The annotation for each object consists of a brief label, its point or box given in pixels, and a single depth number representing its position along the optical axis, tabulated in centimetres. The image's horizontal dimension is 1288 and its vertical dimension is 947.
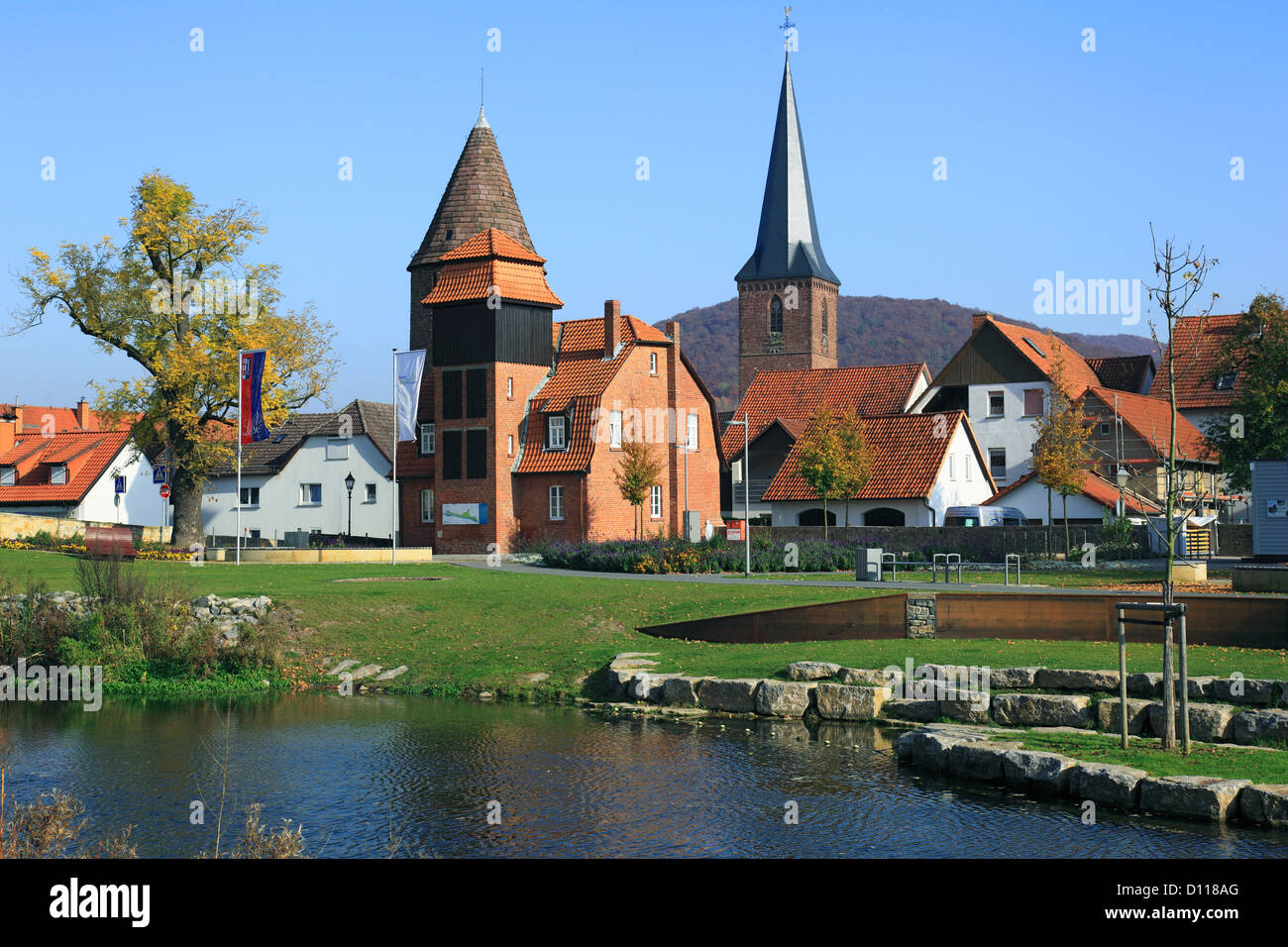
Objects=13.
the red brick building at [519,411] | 5850
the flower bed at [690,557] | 4209
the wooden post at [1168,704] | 1502
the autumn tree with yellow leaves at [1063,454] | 5500
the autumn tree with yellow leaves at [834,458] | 5591
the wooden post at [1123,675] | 1532
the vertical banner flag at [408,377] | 5550
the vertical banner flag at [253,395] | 4206
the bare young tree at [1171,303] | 1692
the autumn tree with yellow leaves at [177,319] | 4881
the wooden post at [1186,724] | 1496
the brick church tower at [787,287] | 11125
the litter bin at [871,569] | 3566
